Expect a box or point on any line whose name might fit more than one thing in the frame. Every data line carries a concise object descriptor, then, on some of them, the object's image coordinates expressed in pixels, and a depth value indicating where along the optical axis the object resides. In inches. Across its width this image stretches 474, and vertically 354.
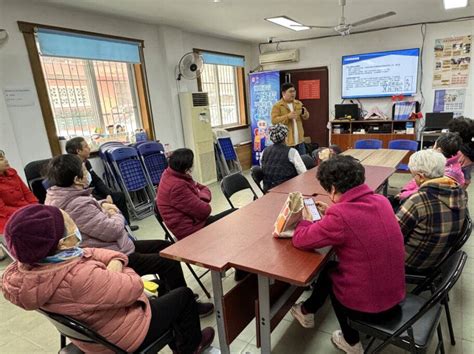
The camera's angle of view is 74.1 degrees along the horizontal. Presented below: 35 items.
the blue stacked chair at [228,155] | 229.5
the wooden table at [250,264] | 53.9
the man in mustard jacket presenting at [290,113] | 167.3
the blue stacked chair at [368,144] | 187.0
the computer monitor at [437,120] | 203.5
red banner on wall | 248.7
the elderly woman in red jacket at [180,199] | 85.0
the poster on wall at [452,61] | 199.6
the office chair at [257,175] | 122.6
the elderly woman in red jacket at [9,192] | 110.3
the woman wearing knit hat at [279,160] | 113.0
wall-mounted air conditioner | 245.9
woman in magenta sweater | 50.0
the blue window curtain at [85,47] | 135.8
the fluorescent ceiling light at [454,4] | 146.6
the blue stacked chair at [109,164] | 158.0
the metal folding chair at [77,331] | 42.9
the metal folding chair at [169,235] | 90.5
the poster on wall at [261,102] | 247.3
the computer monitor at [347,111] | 229.5
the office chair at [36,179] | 125.7
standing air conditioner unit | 199.0
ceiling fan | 135.0
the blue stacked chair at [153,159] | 170.9
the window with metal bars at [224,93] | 239.5
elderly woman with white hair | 58.8
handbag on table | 60.0
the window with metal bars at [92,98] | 148.3
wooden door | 246.5
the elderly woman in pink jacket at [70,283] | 40.7
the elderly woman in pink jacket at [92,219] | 69.1
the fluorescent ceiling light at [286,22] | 156.3
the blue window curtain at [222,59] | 221.5
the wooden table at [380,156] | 136.0
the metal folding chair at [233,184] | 105.5
